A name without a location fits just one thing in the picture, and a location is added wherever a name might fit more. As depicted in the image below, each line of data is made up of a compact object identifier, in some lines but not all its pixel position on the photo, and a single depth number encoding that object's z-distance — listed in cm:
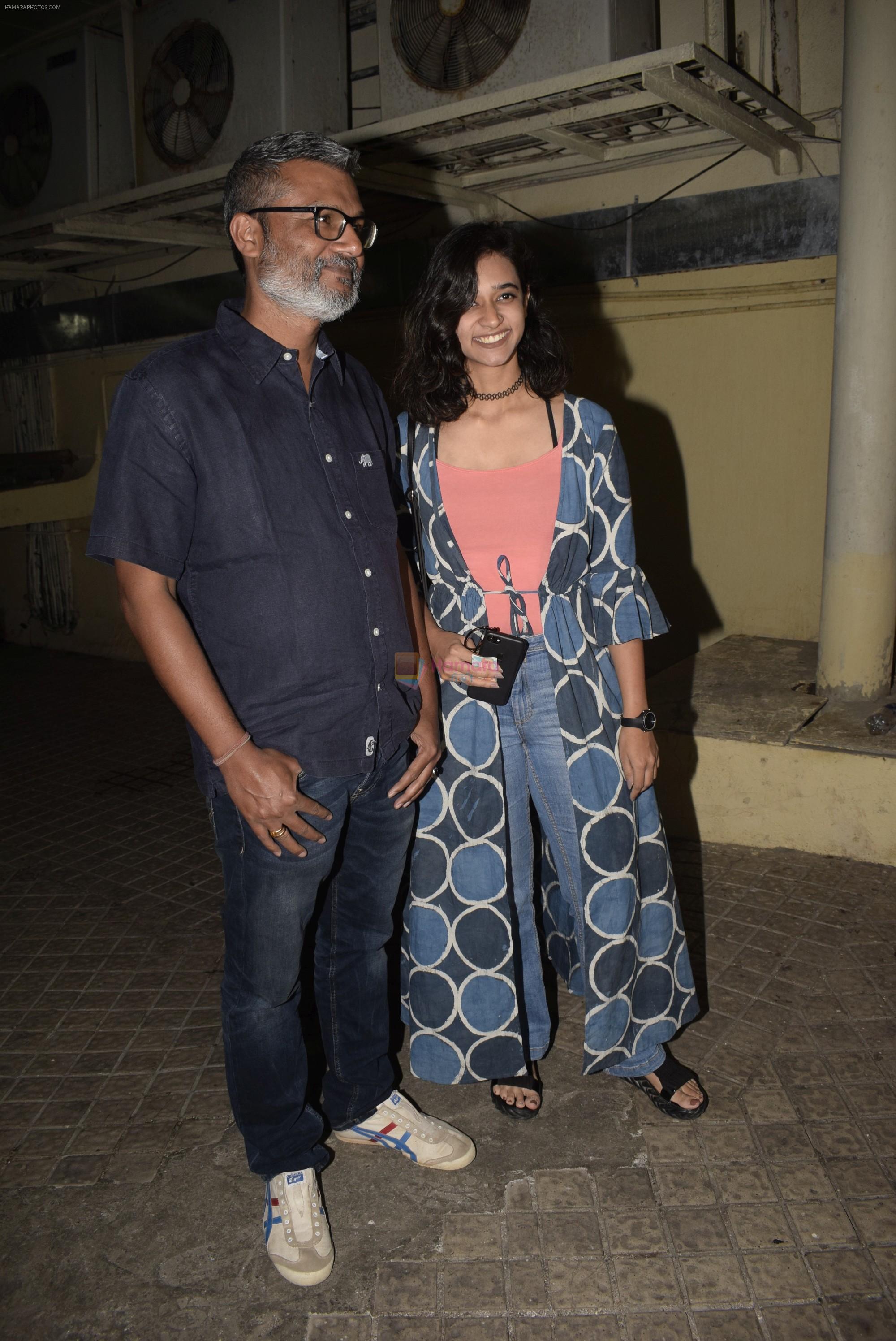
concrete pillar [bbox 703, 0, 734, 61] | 462
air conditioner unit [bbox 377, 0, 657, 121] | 421
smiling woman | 240
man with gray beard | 189
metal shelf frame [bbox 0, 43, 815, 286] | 439
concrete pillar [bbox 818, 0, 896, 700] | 414
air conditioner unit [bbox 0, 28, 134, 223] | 616
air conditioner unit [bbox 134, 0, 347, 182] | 516
